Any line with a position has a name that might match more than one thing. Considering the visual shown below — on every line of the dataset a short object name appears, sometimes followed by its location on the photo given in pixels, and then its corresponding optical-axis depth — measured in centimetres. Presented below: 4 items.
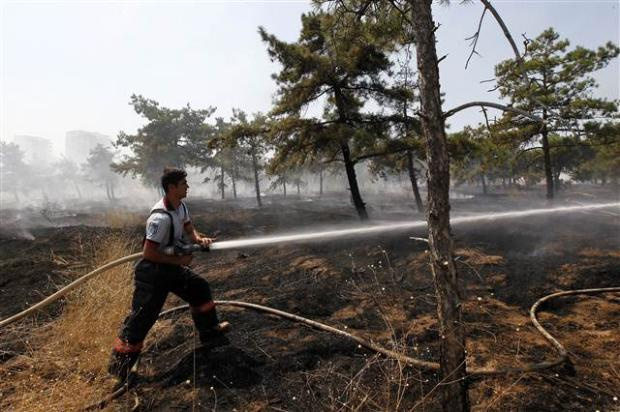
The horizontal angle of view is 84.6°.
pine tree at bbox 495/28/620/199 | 1498
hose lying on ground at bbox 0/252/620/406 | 301
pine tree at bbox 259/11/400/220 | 1102
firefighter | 339
